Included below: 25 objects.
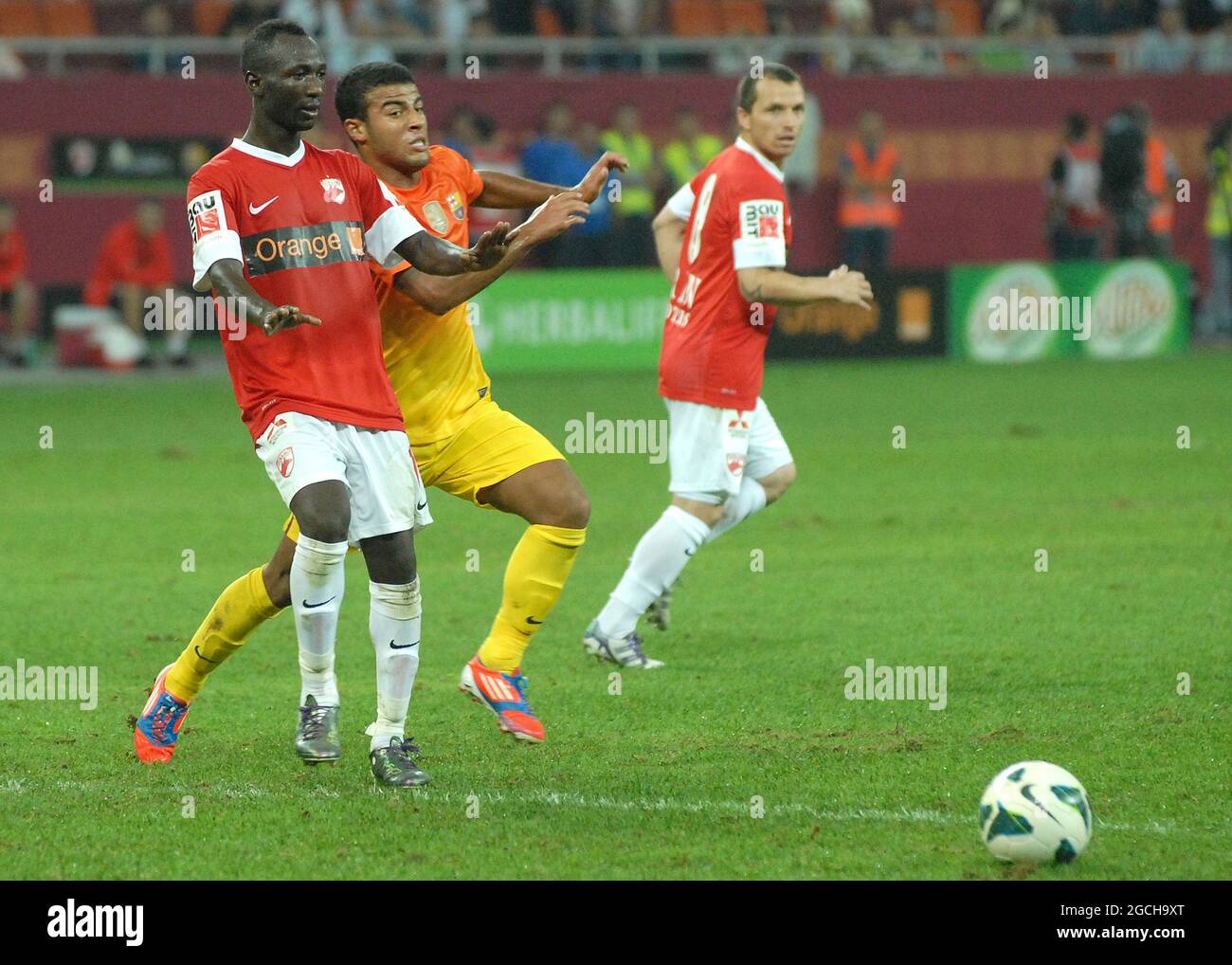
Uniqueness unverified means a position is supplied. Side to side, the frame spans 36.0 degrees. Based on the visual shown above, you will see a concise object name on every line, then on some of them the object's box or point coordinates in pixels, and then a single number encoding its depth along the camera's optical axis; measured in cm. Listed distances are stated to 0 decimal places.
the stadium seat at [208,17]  2405
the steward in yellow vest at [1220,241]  2325
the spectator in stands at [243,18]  2338
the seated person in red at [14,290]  2044
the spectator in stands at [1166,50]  2609
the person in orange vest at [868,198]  2331
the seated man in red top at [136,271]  2039
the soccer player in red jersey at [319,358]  550
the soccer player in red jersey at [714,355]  752
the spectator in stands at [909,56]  2572
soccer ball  470
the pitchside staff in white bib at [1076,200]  2322
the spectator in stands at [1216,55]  2639
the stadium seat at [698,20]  2591
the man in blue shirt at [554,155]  2152
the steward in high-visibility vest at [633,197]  2270
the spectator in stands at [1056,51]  2611
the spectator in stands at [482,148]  2106
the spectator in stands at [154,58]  2317
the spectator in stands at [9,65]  2272
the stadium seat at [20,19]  2358
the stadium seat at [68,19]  2389
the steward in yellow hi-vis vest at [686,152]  2286
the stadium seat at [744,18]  2592
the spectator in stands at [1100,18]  2644
